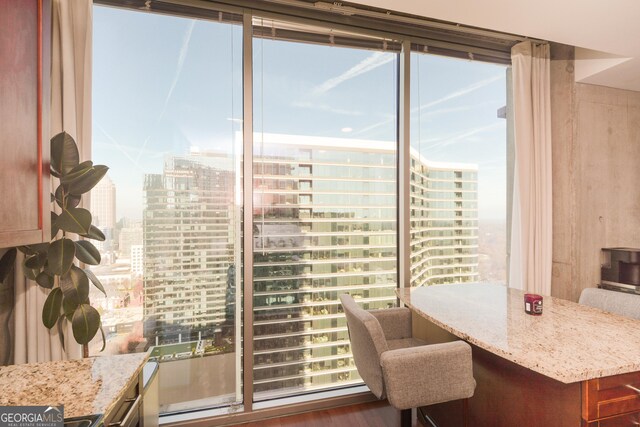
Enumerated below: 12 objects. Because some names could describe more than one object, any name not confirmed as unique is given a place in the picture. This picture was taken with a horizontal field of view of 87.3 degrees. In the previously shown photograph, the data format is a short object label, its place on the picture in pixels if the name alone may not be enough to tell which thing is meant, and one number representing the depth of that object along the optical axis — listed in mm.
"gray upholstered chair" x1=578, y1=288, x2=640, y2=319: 1851
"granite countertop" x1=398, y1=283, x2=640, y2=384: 1213
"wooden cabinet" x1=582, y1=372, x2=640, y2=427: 1217
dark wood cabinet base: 1281
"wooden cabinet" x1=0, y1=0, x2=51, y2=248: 981
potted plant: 1605
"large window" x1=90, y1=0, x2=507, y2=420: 2299
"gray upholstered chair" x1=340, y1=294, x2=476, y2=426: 1479
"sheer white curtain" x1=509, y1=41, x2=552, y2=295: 2885
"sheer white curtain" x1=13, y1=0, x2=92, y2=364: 1847
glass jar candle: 1796
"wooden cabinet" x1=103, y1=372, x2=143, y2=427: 1122
